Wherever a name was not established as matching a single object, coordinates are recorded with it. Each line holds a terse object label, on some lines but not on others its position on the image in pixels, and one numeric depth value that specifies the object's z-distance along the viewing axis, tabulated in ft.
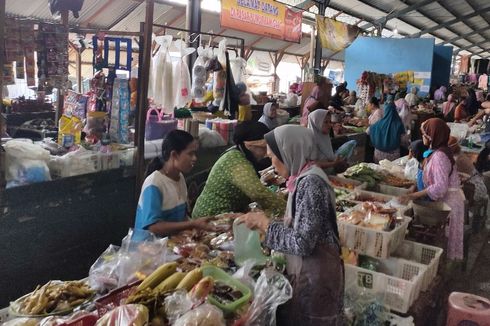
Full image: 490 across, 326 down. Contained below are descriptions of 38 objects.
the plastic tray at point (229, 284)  5.99
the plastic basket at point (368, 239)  10.03
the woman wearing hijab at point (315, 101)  21.98
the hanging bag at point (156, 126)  15.89
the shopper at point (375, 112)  25.53
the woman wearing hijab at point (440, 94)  43.19
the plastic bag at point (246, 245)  8.00
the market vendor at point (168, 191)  9.04
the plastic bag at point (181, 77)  17.21
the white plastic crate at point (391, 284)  8.96
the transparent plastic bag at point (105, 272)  6.85
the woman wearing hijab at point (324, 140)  17.22
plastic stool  10.21
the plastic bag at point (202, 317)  5.28
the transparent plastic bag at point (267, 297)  6.26
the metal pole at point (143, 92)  12.16
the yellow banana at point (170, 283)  6.24
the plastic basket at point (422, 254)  10.53
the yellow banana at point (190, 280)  6.24
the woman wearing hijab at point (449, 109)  36.88
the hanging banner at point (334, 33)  33.86
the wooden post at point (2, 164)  9.06
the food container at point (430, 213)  12.89
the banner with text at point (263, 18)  24.39
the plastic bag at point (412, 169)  16.72
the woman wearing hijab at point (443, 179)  13.25
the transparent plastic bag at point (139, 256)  6.95
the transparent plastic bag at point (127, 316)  5.18
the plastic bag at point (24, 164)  10.13
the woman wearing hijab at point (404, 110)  27.88
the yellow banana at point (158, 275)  6.38
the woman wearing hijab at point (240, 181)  9.95
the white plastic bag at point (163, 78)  16.57
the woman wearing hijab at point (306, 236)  6.59
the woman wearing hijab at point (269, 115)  22.70
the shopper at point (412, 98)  38.65
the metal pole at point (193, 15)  23.61
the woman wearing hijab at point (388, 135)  22.41
